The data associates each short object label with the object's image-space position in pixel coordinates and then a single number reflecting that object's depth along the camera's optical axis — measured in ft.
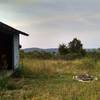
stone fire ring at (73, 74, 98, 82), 30.31
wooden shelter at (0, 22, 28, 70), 35.73
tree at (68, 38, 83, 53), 91.83
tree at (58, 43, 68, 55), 89.08
